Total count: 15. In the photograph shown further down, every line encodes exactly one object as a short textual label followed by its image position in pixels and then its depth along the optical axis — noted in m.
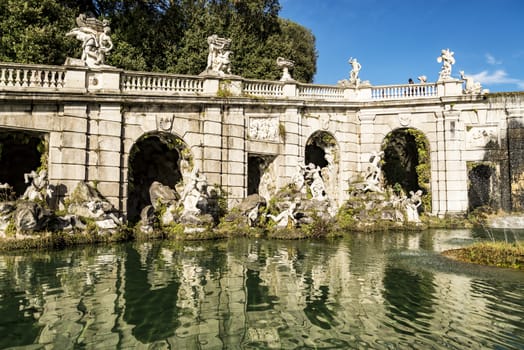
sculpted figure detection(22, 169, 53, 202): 13.53
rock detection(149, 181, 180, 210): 16.50
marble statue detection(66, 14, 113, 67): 16.06
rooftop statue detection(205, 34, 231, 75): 18.62
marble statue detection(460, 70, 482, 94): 21.89
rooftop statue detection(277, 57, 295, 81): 20.61
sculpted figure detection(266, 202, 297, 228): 15.55
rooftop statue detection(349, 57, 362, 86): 22.88
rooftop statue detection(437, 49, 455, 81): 21.69
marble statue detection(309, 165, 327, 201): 17.14
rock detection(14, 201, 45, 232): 12.16
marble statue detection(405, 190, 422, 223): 19.62
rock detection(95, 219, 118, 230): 14.06
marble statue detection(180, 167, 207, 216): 15.45
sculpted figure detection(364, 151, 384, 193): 20.41
